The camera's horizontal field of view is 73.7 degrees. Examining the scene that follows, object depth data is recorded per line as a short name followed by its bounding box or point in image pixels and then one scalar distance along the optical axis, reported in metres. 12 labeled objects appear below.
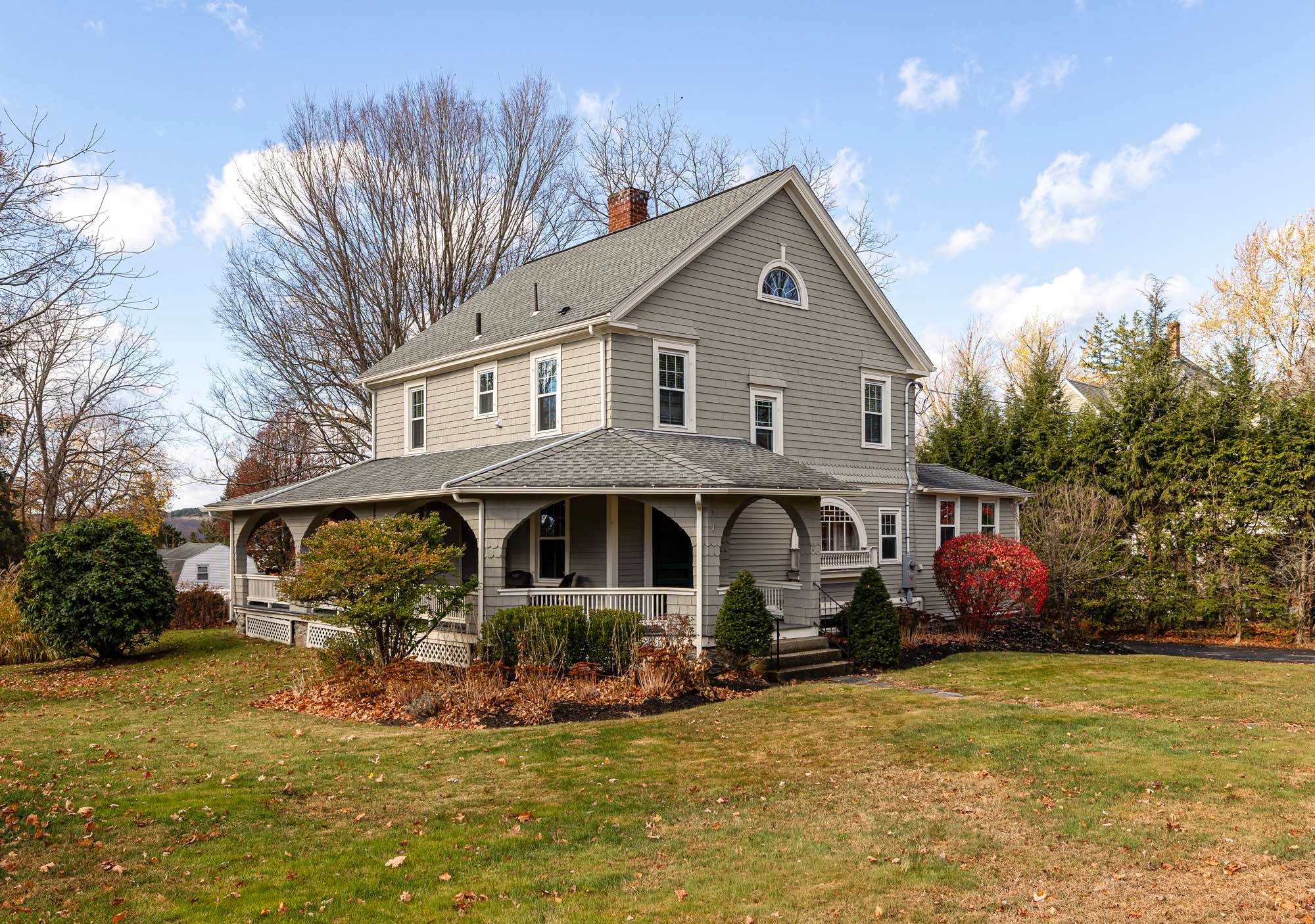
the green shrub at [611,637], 13.64
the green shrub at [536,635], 13.43
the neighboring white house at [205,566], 42.81
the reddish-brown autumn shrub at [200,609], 24.39
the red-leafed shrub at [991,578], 19.48
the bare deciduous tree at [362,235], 29.92
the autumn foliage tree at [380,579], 13.11
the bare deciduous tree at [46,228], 9.07
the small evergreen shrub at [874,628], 15.41
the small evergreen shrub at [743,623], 14.17
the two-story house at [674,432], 14.73
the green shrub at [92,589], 16.81
